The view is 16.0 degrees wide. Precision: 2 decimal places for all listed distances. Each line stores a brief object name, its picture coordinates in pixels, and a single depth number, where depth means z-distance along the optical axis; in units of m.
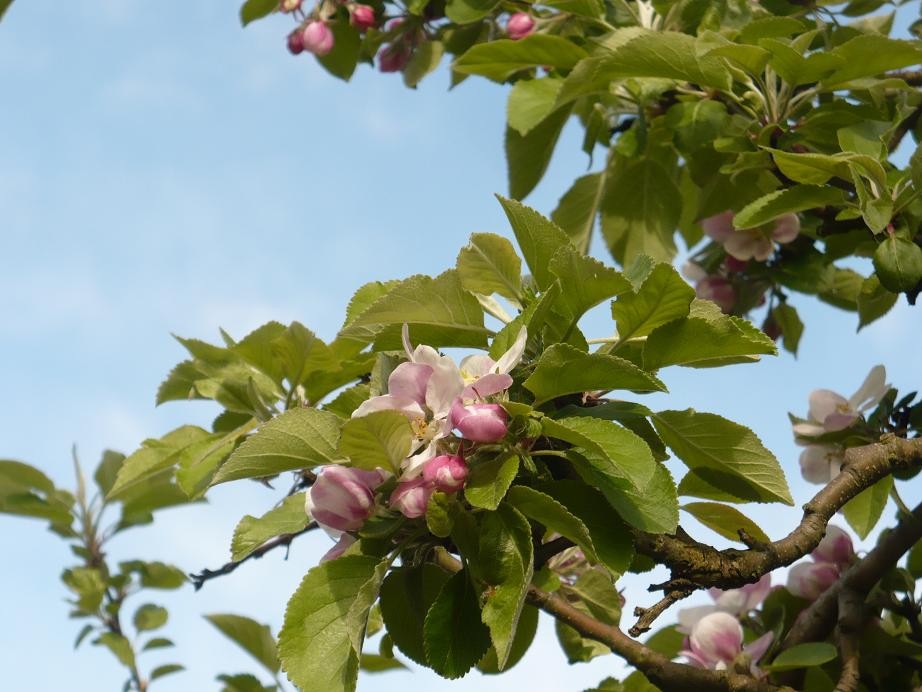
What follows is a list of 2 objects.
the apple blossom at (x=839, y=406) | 1.50
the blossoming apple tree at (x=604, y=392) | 1.21
